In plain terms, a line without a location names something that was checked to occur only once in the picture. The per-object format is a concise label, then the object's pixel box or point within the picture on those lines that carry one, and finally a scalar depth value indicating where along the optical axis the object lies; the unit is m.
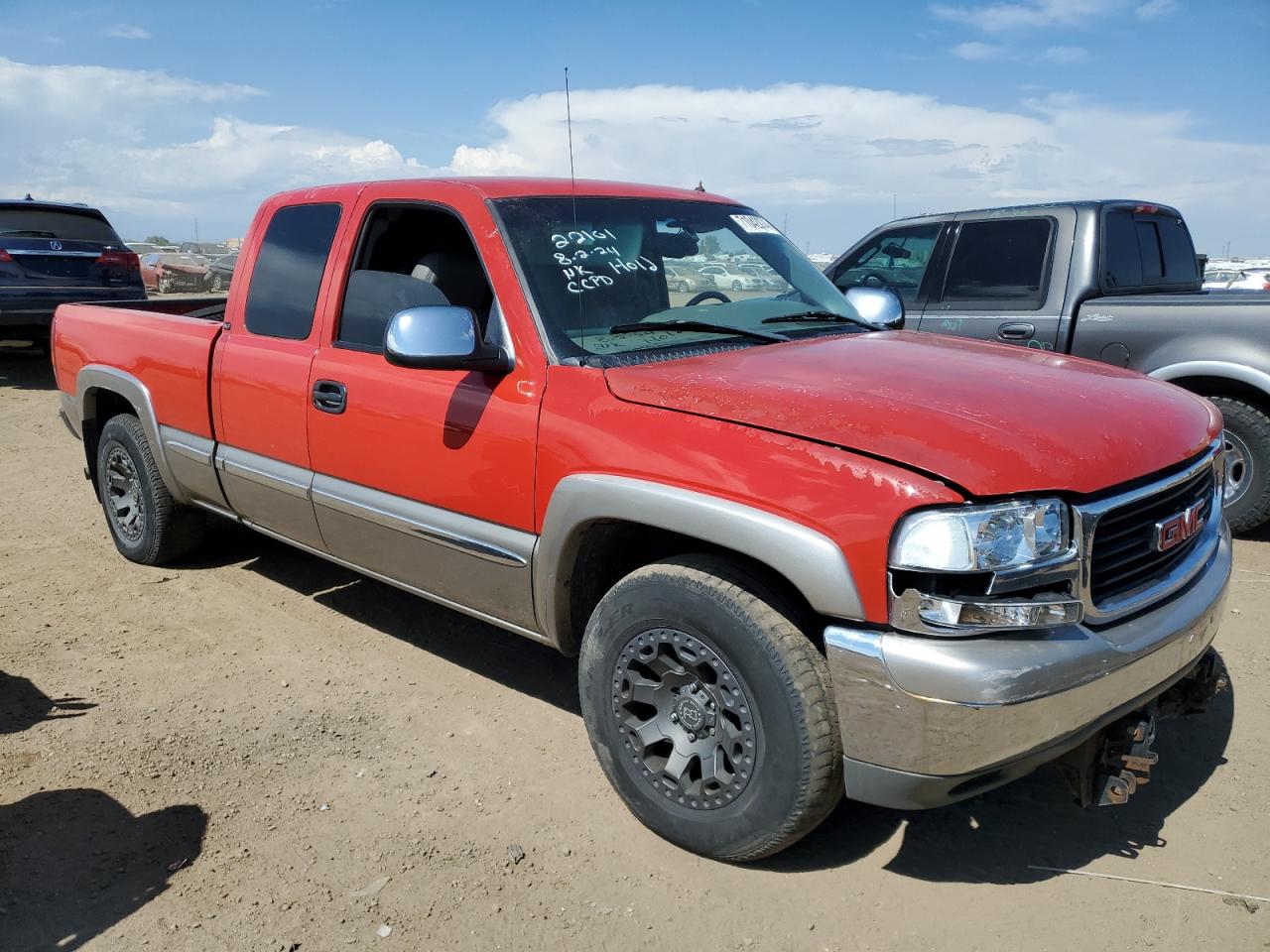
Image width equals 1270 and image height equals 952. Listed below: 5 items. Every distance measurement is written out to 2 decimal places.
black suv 10.86
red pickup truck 2.34
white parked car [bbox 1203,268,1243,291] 17.08
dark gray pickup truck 5.60
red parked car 27.20
